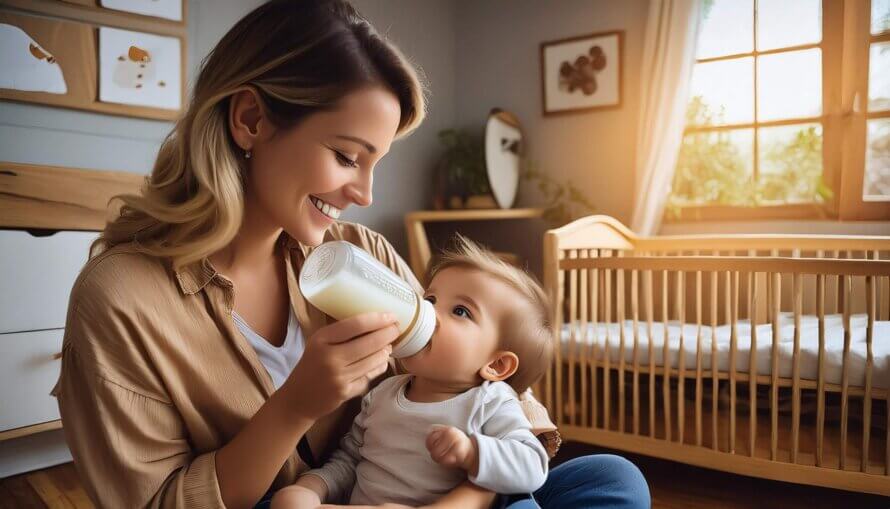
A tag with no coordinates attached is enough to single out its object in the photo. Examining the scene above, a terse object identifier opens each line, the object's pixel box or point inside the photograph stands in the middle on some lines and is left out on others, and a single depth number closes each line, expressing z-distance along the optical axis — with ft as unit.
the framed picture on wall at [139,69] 7.70
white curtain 9.83
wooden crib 6.11
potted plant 11.37
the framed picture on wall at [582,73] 10.84
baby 3.02
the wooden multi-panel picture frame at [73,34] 7.07
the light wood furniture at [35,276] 6.66
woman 2.86
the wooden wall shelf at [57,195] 6.79
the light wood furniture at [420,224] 10.46
